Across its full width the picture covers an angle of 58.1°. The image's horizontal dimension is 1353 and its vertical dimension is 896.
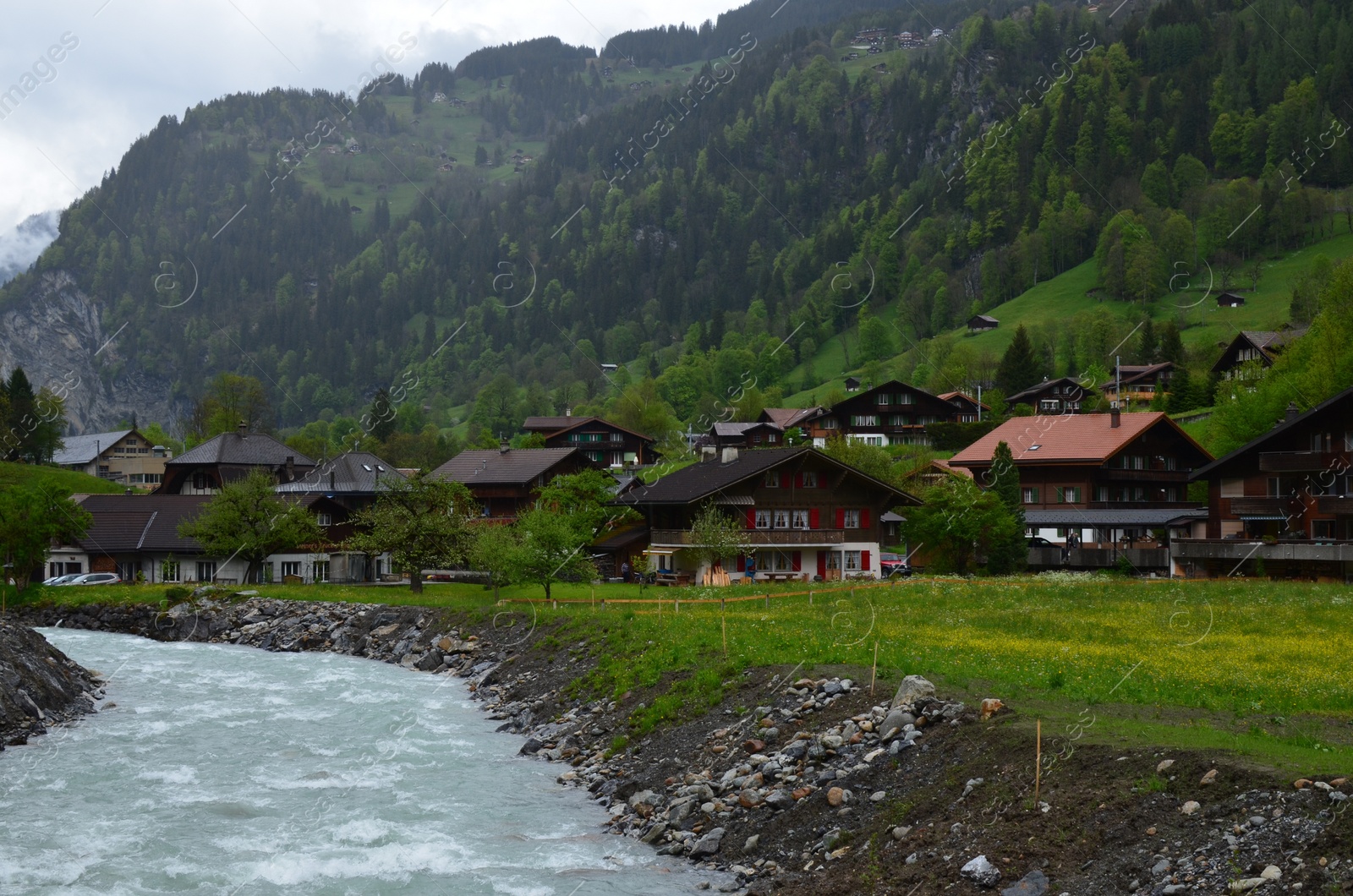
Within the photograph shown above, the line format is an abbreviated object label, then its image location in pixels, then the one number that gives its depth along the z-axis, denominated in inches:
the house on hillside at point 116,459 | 6358.3
